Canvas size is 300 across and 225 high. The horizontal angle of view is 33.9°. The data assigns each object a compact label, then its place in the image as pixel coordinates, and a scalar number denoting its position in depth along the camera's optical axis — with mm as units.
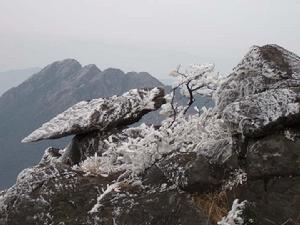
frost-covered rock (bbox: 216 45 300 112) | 10422
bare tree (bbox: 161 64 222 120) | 12844
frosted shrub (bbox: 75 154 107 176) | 10836
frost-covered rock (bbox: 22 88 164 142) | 16016
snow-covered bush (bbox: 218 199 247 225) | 8234
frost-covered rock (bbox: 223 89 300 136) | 8805
